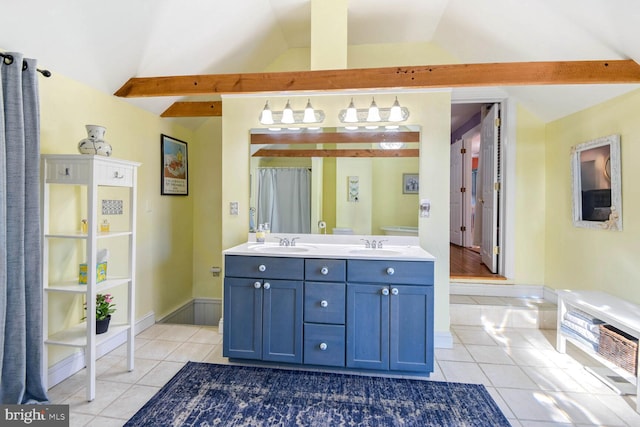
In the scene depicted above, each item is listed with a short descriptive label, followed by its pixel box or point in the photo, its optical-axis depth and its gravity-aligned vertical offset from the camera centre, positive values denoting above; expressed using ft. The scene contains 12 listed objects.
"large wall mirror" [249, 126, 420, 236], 9.14 +0.96
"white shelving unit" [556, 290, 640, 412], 6.33 -2.27
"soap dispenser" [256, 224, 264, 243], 9.38 -0.74
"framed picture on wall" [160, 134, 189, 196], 10.49 +1.55
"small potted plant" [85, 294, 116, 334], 7.10 -2.43
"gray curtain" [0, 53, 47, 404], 5.45 -0.49
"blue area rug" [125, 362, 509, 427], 5.84 -3.89
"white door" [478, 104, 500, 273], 11.69 +1.07
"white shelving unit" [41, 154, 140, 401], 6.24 -0.49
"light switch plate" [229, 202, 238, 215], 9.73 +0.10
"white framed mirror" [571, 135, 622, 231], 7.88 +0.80
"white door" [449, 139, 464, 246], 18.03 +1.10
